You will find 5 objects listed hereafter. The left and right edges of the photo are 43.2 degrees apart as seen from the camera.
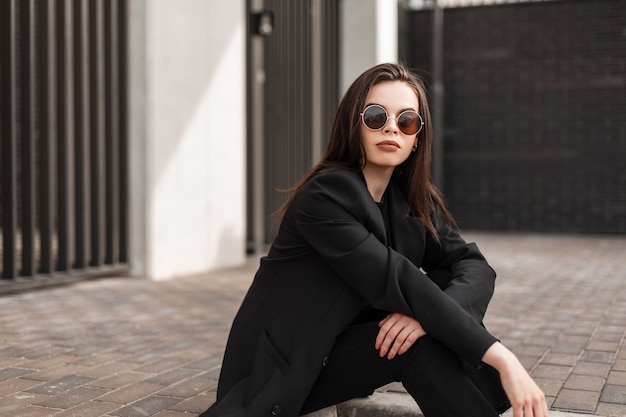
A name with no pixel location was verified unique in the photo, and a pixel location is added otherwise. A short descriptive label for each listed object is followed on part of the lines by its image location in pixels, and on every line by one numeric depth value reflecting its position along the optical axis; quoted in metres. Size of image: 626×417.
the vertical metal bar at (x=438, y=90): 12.91
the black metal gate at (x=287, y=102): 8.31
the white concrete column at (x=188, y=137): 6.15
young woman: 2.01
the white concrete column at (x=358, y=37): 10.88
